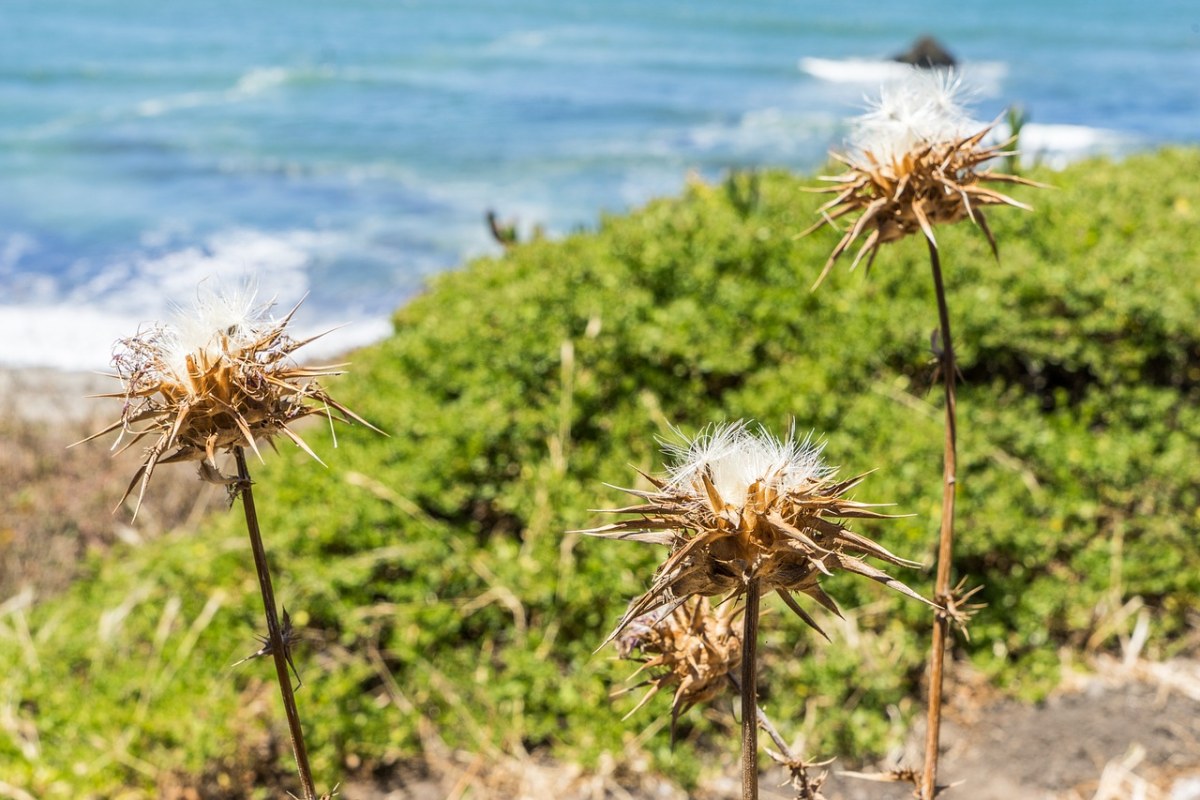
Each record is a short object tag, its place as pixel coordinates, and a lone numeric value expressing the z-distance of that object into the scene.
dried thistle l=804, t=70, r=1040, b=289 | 0.60
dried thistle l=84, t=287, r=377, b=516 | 0.51
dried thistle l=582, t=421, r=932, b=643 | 0.47
